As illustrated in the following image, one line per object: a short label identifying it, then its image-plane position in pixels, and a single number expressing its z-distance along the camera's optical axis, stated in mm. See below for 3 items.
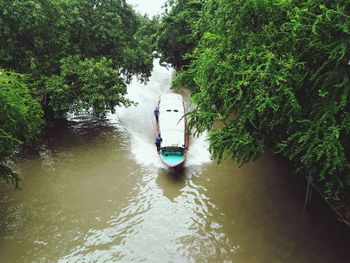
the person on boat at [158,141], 15117
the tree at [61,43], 15289
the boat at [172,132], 14586
